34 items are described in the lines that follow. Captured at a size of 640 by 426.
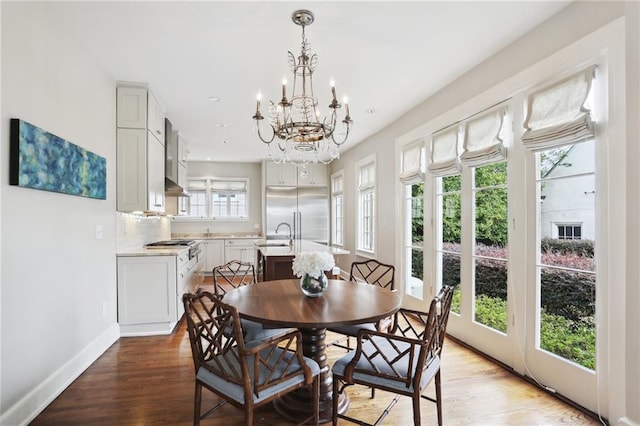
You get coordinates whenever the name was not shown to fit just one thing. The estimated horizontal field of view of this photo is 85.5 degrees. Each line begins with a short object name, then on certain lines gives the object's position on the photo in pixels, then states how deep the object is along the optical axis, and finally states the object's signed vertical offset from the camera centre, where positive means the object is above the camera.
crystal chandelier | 2.31 +0.64
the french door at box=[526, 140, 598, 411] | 2.18 -0.40
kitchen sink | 5.25 -0.43
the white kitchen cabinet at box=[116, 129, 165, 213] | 3.58 +0.49
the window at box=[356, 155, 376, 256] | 5.69 +0.19
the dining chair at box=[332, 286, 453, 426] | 1.73 -0.80
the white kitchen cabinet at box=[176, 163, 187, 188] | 5.68 +0.72
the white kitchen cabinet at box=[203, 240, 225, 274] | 7.22 -0.76
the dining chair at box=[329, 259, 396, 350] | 2.41 -0.82
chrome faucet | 7.56 -0.19
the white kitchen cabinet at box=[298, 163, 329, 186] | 7.74 +0.92
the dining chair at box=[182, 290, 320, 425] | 1.61 -0.79
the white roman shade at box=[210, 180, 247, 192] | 7.86 +0.71
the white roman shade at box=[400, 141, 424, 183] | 4.09 +0.66
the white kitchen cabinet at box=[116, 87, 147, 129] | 3.56 +1.13
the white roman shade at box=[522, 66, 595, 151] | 2.12 +0.68
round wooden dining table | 1.82 -0.54
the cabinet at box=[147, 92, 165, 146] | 3.65 +1.12
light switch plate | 3.08 -0.13
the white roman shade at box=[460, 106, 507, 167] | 2.86 +0.67
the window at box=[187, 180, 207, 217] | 7.76 +0.42
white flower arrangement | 2.22 -0.31
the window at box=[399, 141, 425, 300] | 4.14 -0.02
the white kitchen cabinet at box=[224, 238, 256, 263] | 7.27 -0.70
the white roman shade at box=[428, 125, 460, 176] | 3.46 +0.66
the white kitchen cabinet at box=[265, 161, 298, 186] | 7.61 +0.94
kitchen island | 4.01 -0.54
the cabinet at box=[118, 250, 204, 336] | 3.56 -0.81
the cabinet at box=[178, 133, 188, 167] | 5.65 +1.14
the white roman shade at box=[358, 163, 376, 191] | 5.61 +0.67
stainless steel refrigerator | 7.58 +0.08
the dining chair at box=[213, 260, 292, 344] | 2.33 -0.81
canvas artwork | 1.99 +0.37
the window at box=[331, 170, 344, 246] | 7.35 +0.17
